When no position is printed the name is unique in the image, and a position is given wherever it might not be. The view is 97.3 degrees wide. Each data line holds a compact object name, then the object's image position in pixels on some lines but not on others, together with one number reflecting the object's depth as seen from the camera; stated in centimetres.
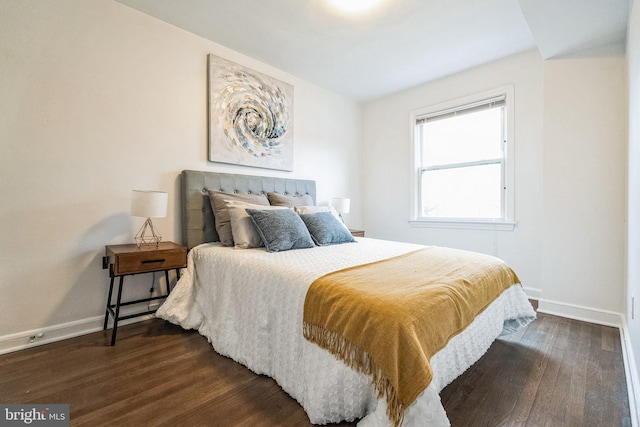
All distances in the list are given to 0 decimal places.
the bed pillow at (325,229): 248
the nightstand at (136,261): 196
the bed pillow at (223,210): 245
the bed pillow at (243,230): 230
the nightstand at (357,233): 356
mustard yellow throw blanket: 103
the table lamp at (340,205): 372
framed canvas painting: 281
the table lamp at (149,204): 207
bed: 112
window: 316
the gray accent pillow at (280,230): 220
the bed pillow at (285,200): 297
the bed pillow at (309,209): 273
